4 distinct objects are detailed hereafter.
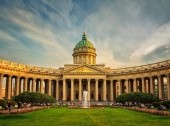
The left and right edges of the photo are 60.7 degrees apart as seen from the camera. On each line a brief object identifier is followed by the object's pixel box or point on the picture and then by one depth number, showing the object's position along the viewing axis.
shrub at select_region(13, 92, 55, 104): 34.87
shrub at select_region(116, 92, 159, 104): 35.50
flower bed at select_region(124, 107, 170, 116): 18.54
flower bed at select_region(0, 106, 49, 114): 19.92
